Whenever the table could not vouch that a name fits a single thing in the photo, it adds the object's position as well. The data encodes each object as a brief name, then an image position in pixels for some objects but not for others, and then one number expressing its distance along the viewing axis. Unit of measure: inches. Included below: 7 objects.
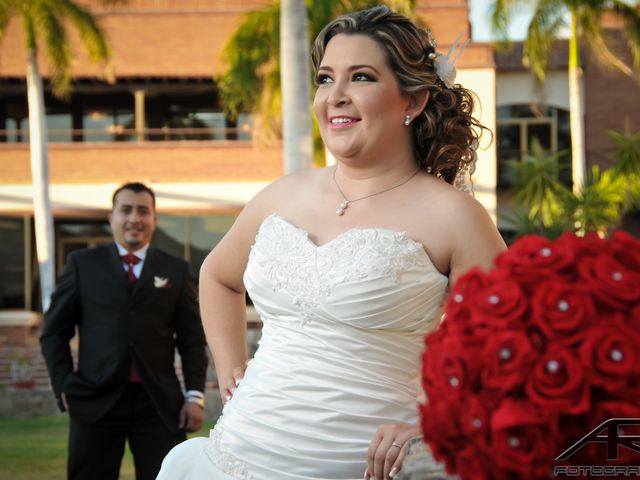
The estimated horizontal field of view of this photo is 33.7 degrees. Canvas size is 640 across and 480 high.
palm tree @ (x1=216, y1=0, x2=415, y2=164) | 655.8
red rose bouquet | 62.1
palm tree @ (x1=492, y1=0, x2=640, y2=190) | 862.5
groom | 230.2
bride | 108.0
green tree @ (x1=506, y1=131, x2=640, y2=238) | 731.4
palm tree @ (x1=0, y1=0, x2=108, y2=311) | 872.3
